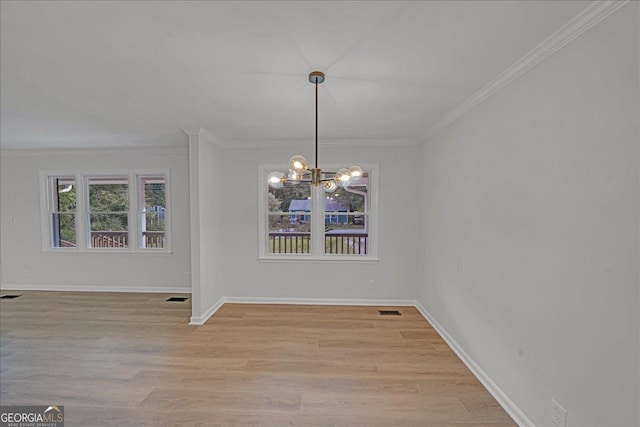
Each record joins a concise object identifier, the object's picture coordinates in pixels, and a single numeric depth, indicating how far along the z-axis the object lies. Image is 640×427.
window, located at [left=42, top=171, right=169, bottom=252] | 4.88
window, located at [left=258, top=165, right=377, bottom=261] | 4.37
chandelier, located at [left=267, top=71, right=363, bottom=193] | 2.13
